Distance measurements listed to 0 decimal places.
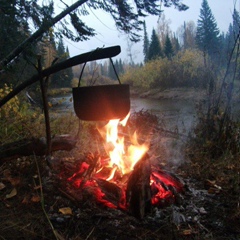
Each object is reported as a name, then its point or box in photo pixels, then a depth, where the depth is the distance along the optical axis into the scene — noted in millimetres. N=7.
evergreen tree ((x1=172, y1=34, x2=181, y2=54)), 50506
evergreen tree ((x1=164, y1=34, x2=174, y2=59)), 34400
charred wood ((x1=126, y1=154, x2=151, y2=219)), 2295
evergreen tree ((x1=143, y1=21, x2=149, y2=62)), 47200
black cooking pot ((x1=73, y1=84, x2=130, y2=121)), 2057
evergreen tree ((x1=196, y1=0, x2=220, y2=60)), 34812
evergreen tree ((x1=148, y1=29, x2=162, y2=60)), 35016
